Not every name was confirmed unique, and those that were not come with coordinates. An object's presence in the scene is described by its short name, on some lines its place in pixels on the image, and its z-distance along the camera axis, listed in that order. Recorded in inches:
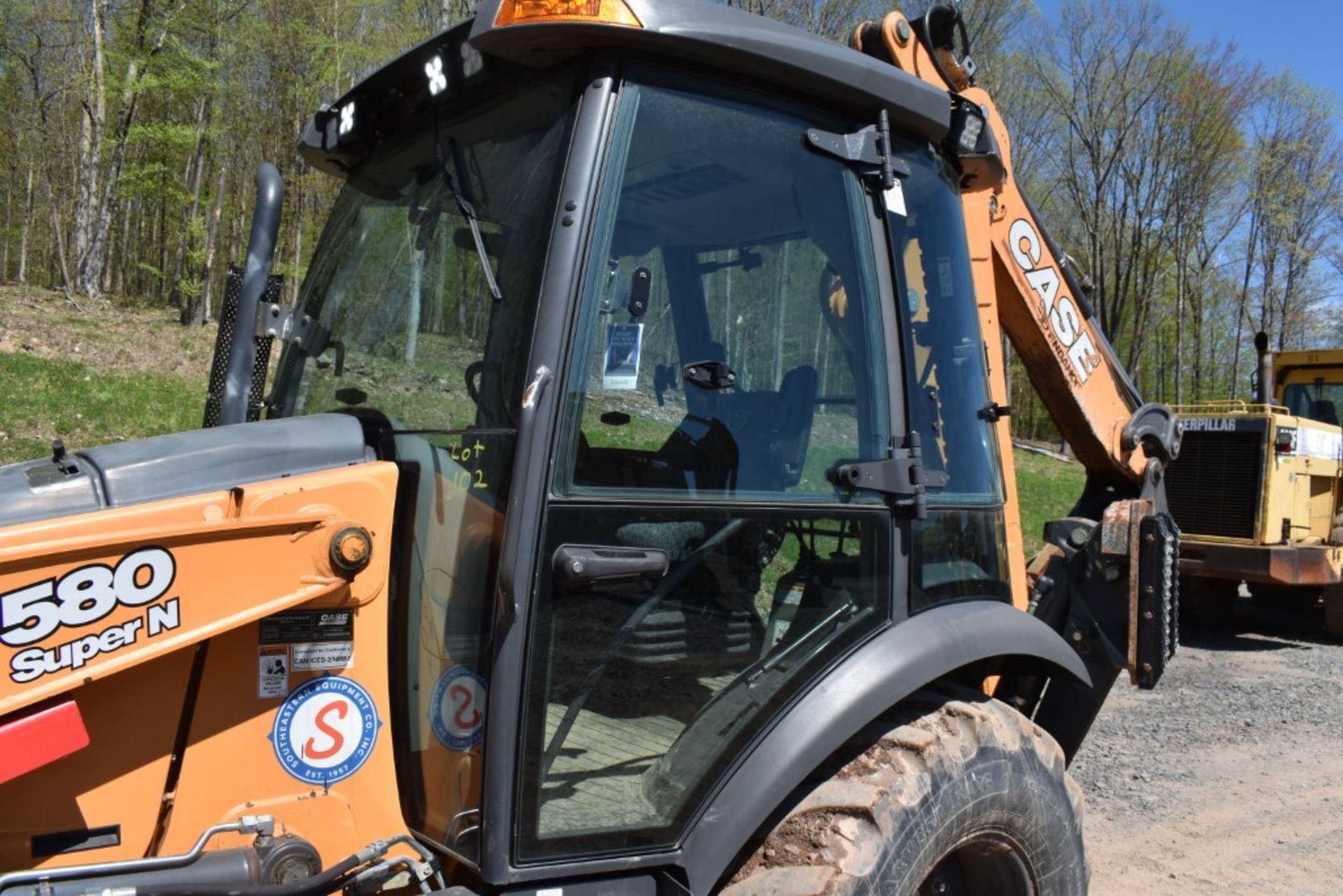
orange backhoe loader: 80.6
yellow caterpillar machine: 384.5
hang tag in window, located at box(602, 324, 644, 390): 90.4
